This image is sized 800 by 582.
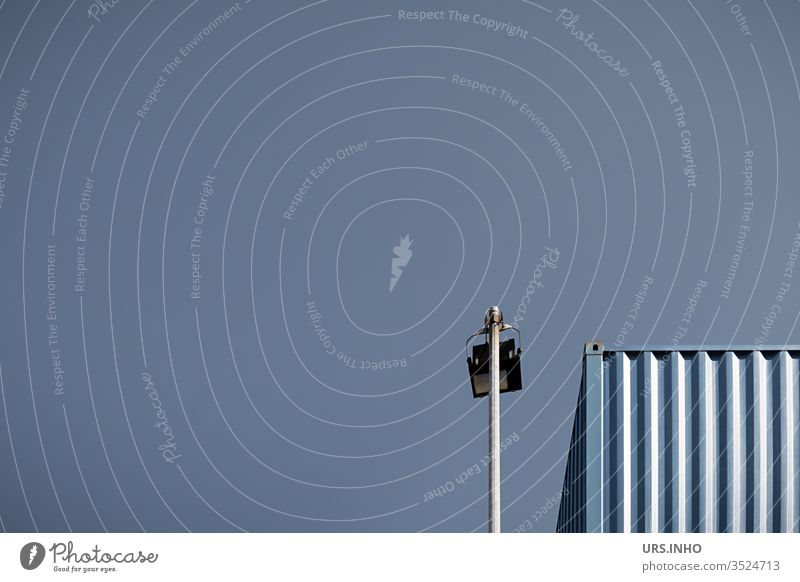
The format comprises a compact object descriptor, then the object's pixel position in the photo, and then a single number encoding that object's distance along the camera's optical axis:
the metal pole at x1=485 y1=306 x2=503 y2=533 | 20.42
